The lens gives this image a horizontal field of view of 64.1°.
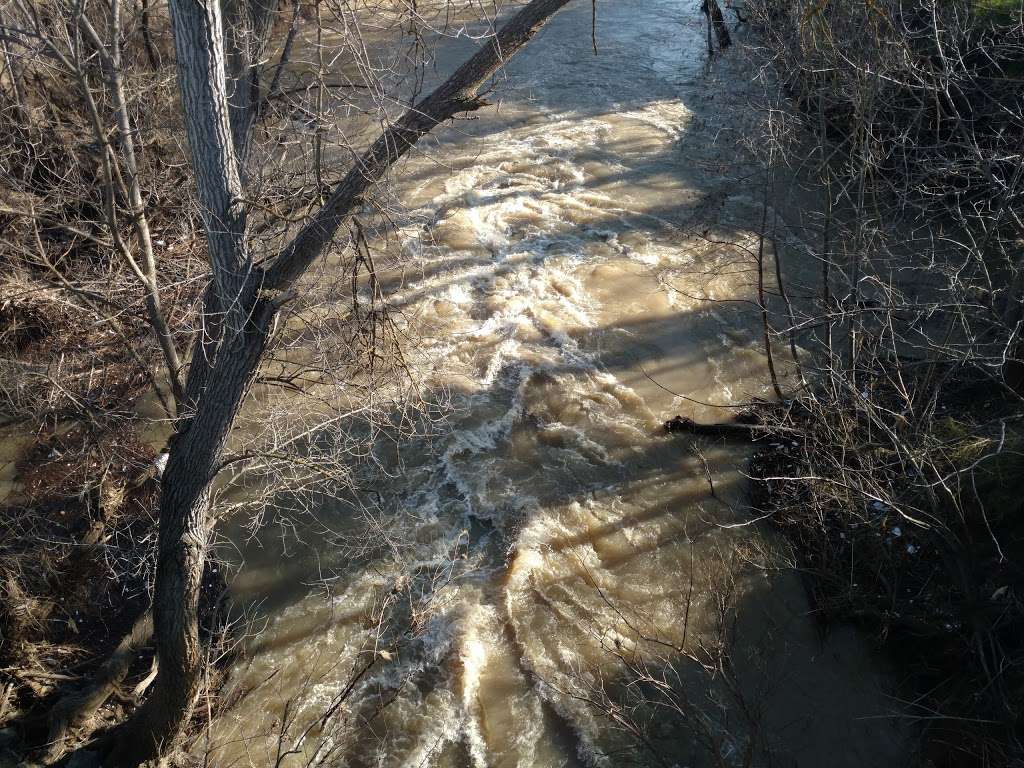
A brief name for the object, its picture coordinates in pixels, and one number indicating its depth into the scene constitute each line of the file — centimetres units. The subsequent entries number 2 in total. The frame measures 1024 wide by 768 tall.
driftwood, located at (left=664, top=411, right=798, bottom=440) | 977
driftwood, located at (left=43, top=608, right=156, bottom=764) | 671
